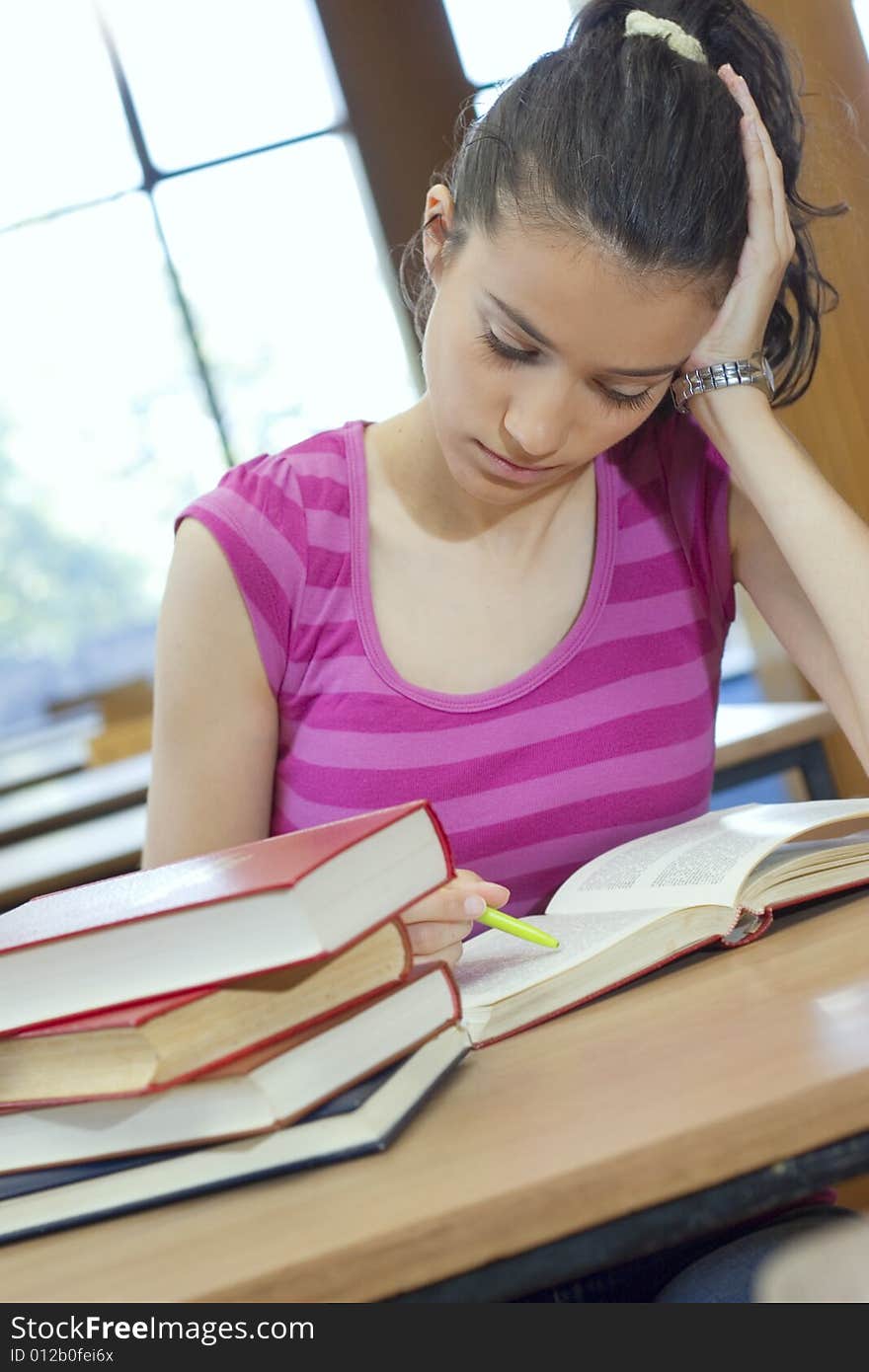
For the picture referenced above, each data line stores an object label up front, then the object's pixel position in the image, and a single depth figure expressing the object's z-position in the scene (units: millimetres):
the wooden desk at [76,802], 2510
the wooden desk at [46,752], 3426
